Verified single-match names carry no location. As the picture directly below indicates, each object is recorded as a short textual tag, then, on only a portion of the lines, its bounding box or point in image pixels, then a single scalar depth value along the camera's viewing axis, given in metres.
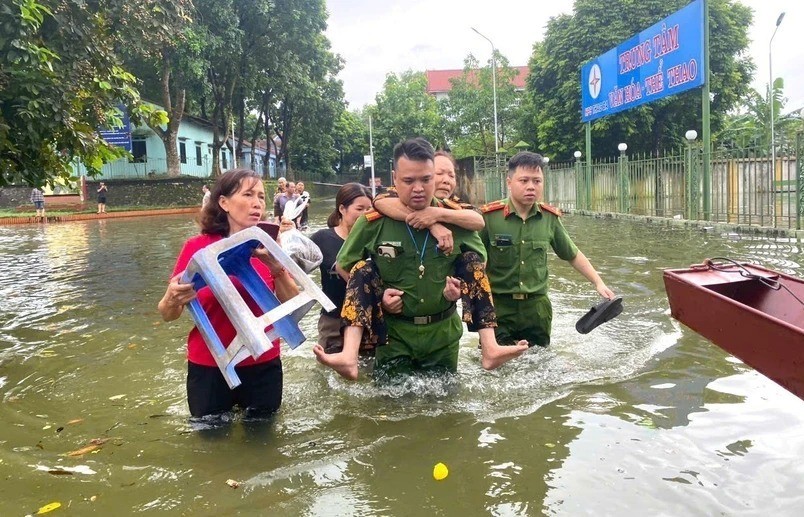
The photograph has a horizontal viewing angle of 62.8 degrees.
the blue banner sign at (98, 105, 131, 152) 29.58
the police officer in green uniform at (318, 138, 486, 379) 3.40
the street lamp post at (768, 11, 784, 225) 27.97
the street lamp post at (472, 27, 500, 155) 33.63
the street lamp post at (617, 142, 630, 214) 19.44
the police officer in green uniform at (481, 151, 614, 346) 4.48
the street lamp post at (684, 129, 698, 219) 15.58
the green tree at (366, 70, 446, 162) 54.81
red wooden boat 2.87
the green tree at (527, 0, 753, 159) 27.61
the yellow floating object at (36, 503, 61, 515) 2.82
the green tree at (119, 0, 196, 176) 10.83
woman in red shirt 3.22
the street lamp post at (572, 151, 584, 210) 22.83
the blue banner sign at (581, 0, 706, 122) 15.46
